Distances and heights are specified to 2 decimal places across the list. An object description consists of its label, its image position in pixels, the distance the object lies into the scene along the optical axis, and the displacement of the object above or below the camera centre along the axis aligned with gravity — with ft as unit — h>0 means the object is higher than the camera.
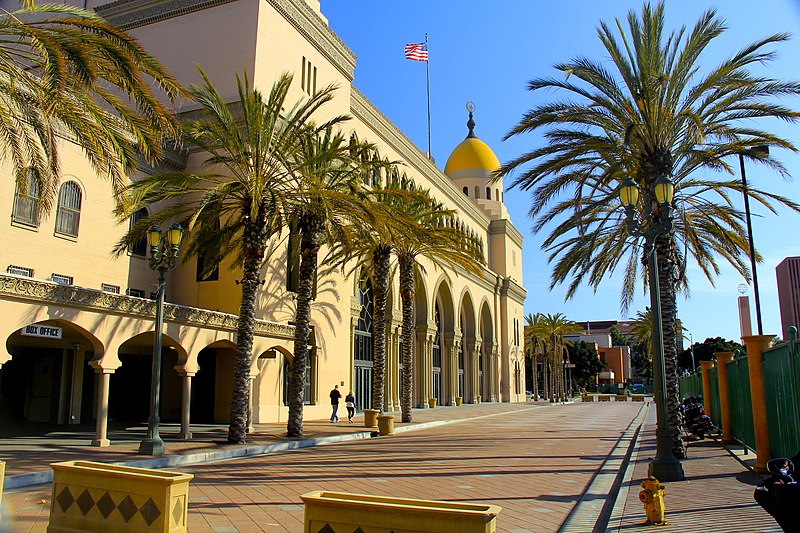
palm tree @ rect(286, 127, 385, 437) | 62.85 +16.90
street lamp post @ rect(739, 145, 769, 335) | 54.29 +18.39
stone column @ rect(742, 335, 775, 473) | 41.42 -0.78
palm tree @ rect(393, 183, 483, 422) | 90.63 +18.90
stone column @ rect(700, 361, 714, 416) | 78.23 -0.21
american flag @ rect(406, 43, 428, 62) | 157.17 +78.24
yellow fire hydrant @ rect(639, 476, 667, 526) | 27.07 -4.98
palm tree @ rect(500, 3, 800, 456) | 53.42 +20.99
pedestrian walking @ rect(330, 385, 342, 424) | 89.76 -2.70
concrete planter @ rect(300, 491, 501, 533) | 16.49 -3.47
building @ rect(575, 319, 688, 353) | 594.98 +50.11
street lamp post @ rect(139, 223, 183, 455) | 49.49 +2.86
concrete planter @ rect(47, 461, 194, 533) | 21.66 -3.92
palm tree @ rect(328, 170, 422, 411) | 80.74 +16.74
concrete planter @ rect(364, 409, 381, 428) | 81.56 -4.44
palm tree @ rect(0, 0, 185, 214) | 35.09 +16.65
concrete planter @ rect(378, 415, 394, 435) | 76.23 -4.87
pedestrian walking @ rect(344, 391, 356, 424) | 90.53 -3.15
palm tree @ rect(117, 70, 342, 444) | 59.67 +18.12
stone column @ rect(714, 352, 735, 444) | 63.36 -1.55
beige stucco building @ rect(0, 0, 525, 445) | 56.75 +10.83
